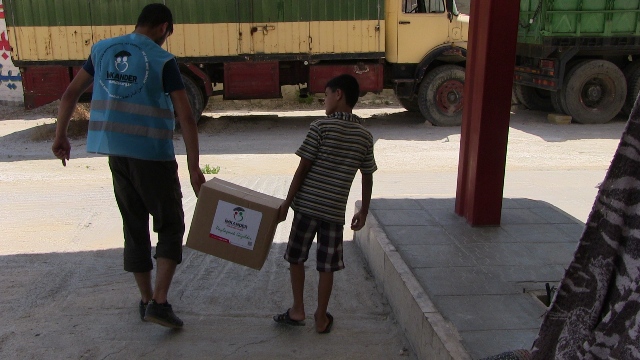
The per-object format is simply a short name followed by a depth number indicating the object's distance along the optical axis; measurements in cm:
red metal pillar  459
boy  346
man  346
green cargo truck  1121
